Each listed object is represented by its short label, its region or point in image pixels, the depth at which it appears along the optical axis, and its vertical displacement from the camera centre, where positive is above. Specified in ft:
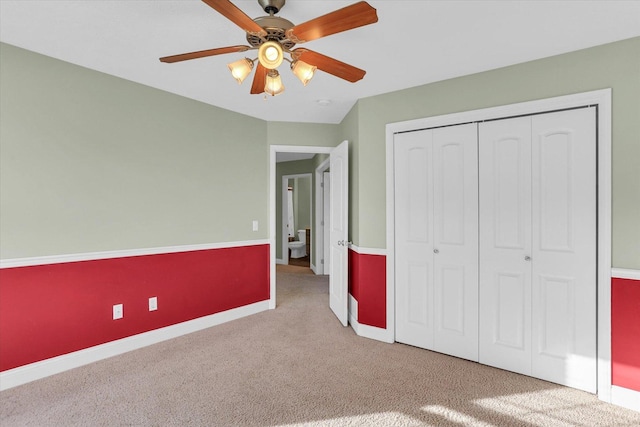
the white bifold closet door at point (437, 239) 9.27 -0.81
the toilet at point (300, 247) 27.91 -2.98
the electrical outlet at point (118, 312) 9.58 -2.87
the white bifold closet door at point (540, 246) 7.77 -0.86
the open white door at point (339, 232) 11.81 -0.75
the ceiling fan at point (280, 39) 4.67 +2.74
